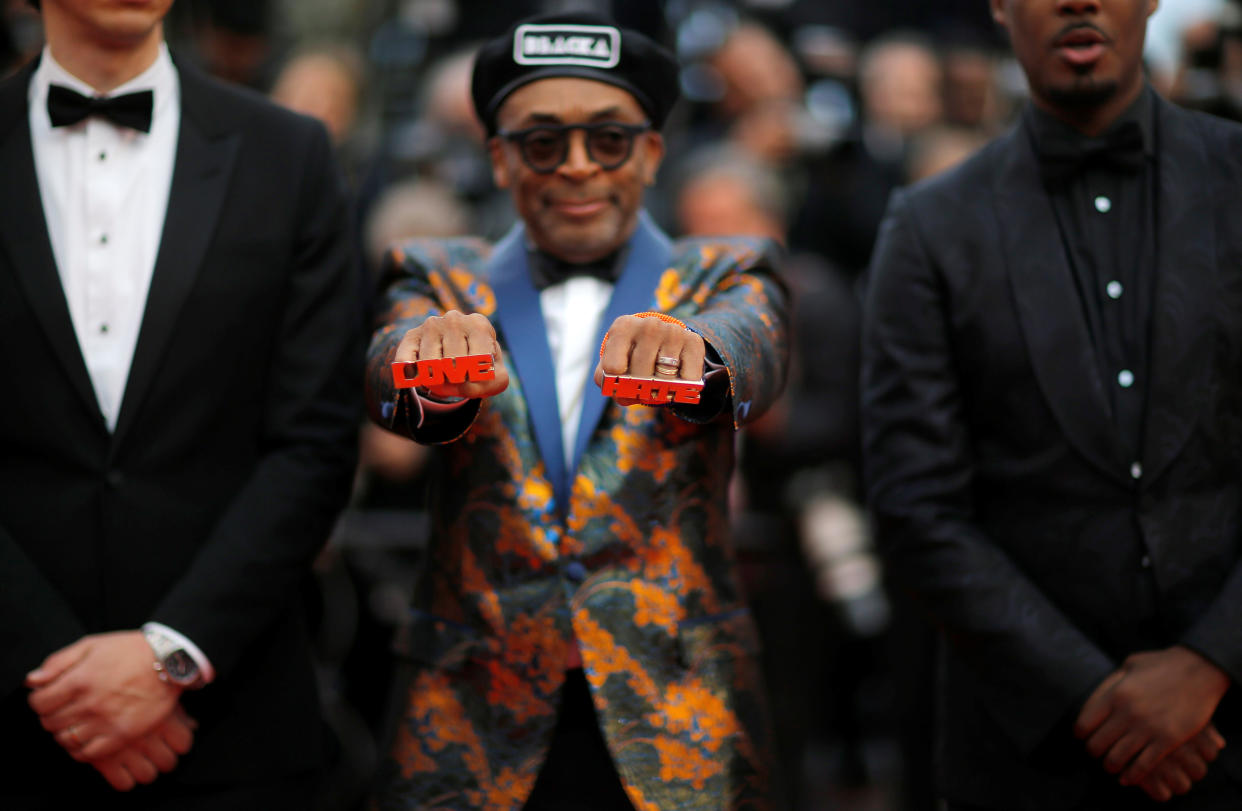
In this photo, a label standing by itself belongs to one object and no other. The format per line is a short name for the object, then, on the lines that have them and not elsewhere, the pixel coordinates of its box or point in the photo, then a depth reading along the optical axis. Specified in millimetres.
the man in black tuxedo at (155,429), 5172
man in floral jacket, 5039
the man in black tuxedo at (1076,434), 5062
